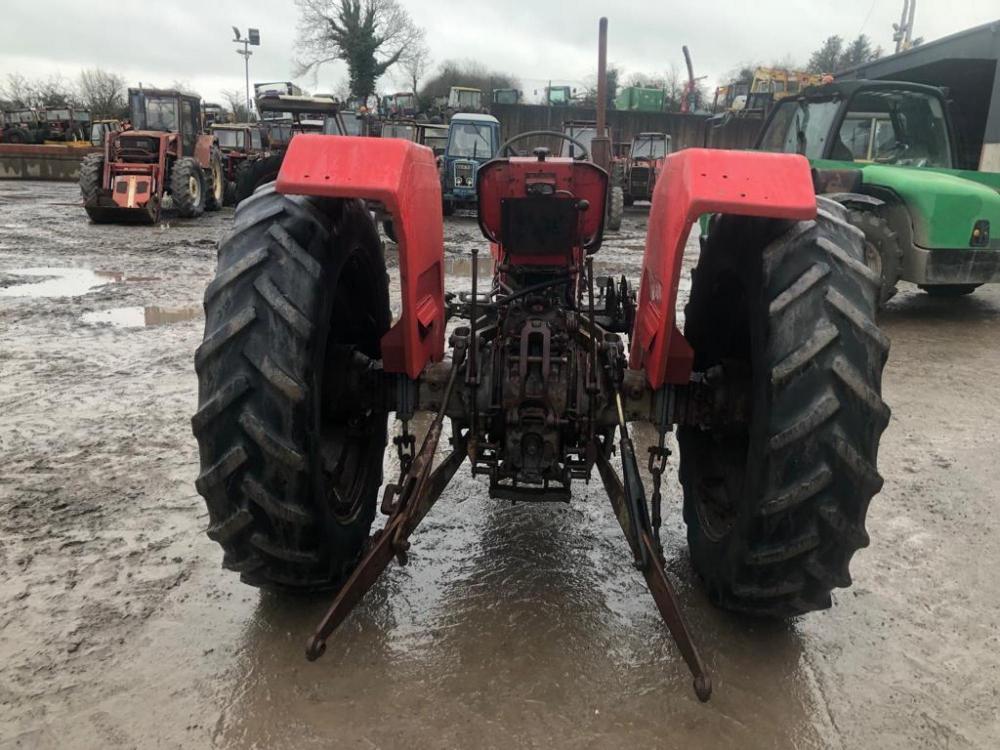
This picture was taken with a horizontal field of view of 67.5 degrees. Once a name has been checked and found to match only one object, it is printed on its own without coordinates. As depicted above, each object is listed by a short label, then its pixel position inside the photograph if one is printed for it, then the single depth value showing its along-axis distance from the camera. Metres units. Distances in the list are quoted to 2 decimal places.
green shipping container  34.62
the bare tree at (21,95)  48.01
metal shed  9.34
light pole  38.81
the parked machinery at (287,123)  16.48
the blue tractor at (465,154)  16.58
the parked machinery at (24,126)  32.38
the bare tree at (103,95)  43.50
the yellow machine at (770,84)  22.88
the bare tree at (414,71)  45.11
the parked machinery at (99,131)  27.28
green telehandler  6.76
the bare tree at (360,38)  41.47
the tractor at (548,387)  2.05
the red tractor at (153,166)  13.98
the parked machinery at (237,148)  19.39
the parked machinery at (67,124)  33.22
